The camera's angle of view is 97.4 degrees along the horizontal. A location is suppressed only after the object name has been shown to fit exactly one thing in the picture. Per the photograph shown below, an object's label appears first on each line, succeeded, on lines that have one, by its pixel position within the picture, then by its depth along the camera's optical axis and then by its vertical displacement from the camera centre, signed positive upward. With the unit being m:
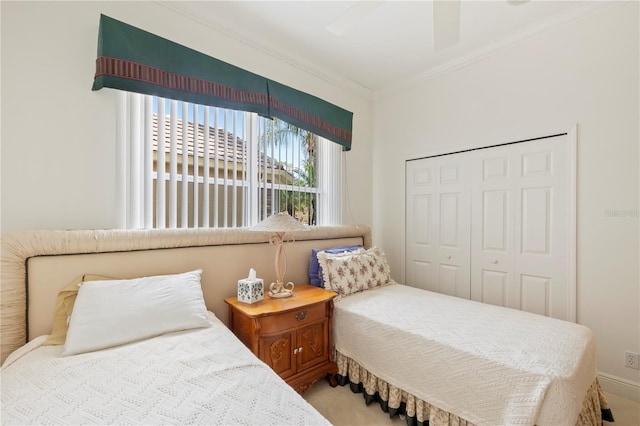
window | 1.87 +0.37
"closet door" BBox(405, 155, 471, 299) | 2.82 -0.12
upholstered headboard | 1.38 -0.30
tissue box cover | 1.89 -0.53
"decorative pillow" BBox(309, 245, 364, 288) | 2.44 -0.49
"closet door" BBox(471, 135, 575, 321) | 2.25 -0.11
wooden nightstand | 1.75 -0.80
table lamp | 2.02 -0.15
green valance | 1.67 +0.98
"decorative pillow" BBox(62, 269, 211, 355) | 1.25 -0.49
